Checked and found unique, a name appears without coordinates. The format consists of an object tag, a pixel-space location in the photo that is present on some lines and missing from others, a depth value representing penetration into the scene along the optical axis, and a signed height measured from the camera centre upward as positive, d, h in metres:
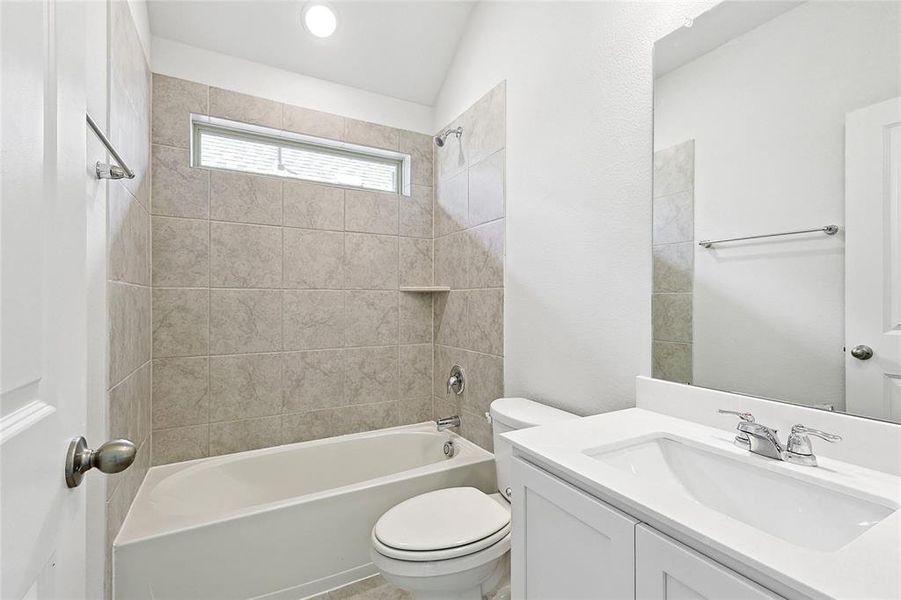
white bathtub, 1.40 -0.88
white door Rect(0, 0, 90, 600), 0.37 +0.01
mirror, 0.84 +0.24
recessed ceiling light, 2.02 +1.40
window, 2.12 +0.81
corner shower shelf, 2.40 +0.07
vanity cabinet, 0.60 -0.44
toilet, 1.27 -0.78
